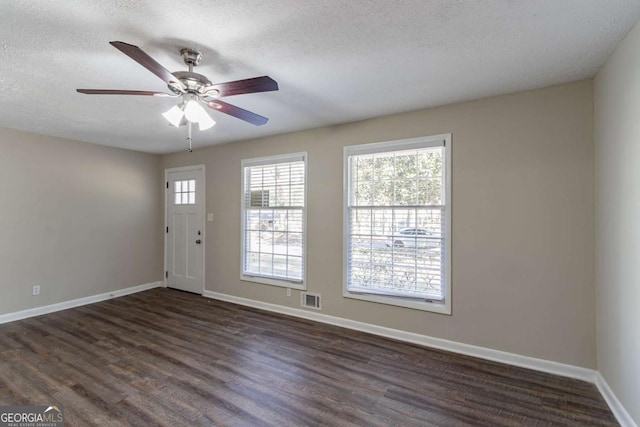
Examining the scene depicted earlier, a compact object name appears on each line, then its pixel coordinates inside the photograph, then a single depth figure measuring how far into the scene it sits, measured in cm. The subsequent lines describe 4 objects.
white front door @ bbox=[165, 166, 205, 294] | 512
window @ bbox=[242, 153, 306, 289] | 409
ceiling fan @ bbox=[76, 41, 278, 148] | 184
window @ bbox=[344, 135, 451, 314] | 314
